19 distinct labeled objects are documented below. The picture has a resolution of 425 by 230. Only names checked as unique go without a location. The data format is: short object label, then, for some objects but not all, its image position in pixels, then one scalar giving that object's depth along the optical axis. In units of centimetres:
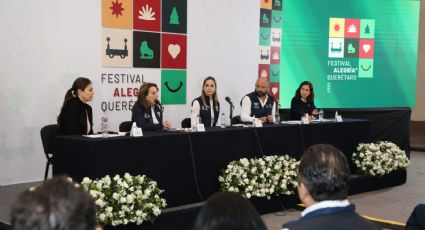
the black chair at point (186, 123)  601
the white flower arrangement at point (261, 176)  491
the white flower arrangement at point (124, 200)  372
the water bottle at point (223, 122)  544
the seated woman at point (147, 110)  511
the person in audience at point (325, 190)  179
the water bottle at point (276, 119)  588
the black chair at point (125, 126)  548
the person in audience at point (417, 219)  247
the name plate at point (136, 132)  440
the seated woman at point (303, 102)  660
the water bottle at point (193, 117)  571
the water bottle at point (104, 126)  452
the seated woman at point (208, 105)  584
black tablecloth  411
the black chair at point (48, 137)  497
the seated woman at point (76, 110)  482
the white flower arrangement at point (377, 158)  633
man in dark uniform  607
